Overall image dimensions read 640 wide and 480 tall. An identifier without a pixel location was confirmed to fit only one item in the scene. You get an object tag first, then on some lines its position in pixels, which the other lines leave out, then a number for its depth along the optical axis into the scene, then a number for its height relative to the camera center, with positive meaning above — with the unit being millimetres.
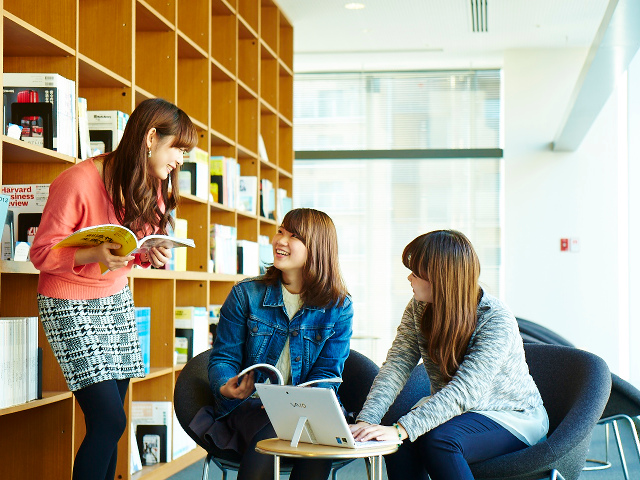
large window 8250 +814
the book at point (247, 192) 5586 +377
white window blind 8305 +1445
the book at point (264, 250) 5944 -35
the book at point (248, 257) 5445 -86
